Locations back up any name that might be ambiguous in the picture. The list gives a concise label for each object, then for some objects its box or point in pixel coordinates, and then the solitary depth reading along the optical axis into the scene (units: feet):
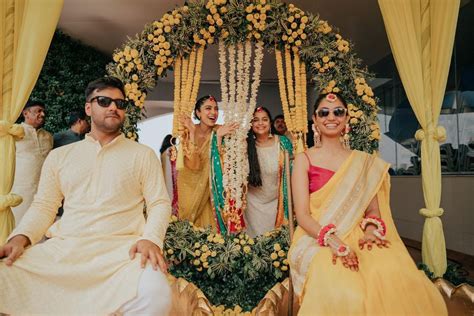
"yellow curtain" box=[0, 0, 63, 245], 9.57
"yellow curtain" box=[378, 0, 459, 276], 11.04
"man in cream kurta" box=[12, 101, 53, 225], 14.80
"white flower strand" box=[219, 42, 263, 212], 13.48
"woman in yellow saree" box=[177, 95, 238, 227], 14.34
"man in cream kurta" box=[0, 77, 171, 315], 6.34
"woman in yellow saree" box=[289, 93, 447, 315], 6.94
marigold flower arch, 12.88
